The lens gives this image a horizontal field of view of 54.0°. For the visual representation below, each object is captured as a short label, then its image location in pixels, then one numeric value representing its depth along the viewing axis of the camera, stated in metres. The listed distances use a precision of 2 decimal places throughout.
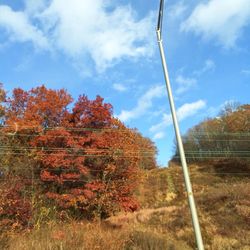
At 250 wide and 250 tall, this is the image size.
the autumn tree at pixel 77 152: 22.13
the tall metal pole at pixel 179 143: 5.34
